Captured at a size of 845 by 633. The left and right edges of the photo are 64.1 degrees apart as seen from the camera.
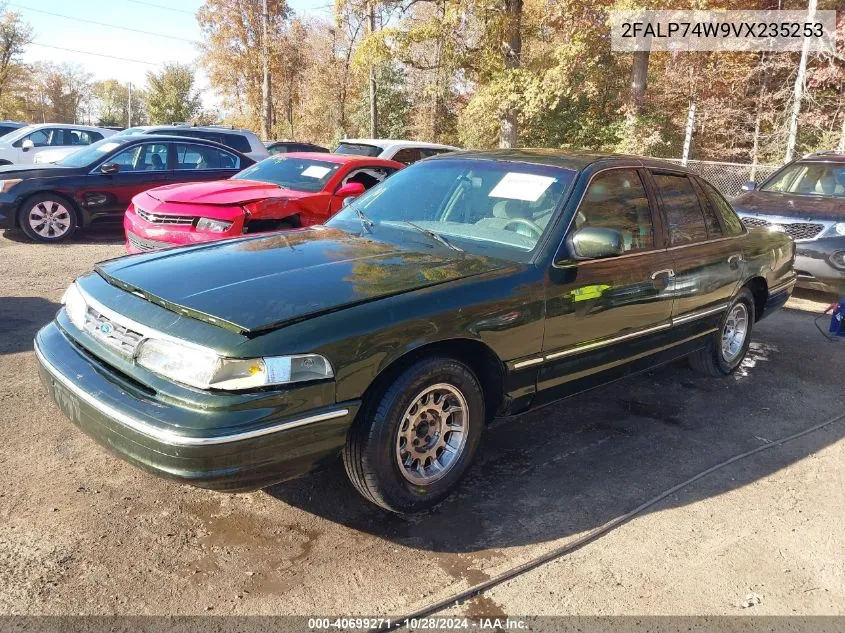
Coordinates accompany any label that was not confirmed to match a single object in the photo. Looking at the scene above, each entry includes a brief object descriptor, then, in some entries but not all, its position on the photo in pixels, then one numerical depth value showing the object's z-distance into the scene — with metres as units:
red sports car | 6.57
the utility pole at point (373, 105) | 25.11
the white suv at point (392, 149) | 12.28
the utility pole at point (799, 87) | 17.06
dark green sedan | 2.55
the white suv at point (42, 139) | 15.19
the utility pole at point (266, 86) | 29.44
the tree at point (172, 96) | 43.59
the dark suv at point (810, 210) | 7.71
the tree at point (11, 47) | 43.16
